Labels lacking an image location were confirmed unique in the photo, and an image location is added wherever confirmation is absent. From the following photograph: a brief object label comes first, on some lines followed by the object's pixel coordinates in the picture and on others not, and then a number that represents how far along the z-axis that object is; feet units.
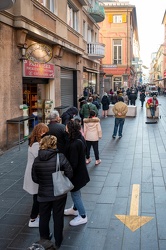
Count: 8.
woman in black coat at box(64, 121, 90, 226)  14.76
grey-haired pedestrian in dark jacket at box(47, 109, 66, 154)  18.10
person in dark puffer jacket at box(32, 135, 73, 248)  12.77
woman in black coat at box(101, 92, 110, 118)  66.18
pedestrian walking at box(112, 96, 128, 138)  40.83
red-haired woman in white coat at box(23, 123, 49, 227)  14.85
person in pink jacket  27.76
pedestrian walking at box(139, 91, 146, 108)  95.61
